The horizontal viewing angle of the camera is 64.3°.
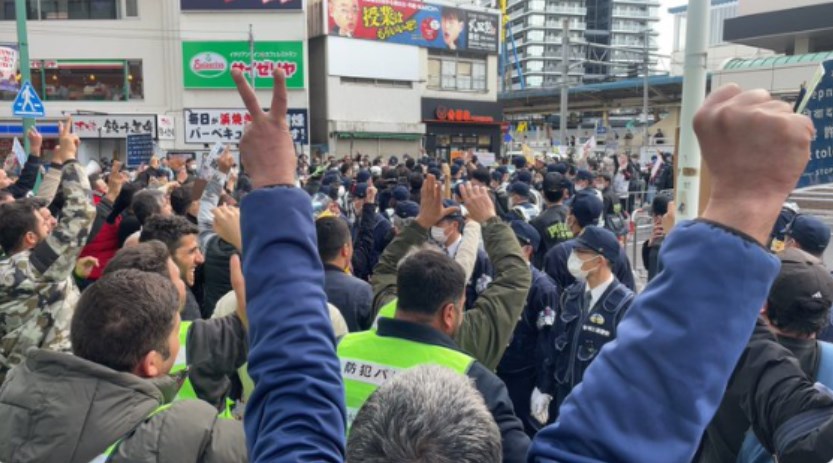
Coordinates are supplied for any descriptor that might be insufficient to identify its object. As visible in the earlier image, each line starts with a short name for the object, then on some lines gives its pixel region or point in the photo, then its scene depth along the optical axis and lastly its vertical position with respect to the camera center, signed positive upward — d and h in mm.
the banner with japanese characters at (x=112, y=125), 27719 +233
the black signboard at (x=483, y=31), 38938 +6037
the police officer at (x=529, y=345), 4875 -1580
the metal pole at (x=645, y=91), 32469 +2332
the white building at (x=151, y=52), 30688 +3670
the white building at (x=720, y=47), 54284 +7359
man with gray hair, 1204 -543
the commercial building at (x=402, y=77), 34156 +3069
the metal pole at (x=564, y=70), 26216 +2608
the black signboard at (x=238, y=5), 30938 +5907
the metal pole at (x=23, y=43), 11250 +1465
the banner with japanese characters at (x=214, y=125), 18969 +202
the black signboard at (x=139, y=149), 14656 -395
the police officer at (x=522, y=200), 8373 -844
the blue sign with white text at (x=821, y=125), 3387 +63
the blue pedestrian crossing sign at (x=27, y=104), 10297 +401
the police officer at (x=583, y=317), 4145 -1153
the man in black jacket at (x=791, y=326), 2584 -761
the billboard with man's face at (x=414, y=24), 34281 +5961
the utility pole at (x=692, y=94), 4281 +282
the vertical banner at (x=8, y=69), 14273 +1329
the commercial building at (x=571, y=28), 113125 +18590
